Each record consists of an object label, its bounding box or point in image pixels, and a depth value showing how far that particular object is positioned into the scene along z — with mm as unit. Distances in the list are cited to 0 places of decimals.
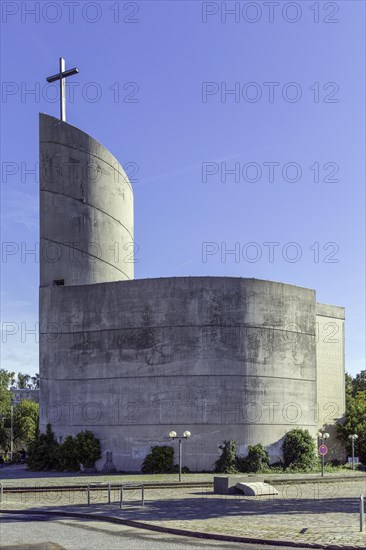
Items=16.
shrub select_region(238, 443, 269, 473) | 39906
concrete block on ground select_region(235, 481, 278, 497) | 26875
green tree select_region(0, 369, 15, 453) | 79438
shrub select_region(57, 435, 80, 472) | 40781
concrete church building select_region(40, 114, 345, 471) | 40406
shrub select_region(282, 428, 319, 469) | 41594
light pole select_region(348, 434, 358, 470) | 45281
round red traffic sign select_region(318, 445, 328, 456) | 37281
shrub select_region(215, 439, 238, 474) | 39406
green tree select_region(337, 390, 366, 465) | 48688
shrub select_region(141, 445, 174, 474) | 39344
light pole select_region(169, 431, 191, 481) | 34969
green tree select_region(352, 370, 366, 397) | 74562
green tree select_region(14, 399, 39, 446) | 76812
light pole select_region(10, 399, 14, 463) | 74450
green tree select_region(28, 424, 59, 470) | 41969
